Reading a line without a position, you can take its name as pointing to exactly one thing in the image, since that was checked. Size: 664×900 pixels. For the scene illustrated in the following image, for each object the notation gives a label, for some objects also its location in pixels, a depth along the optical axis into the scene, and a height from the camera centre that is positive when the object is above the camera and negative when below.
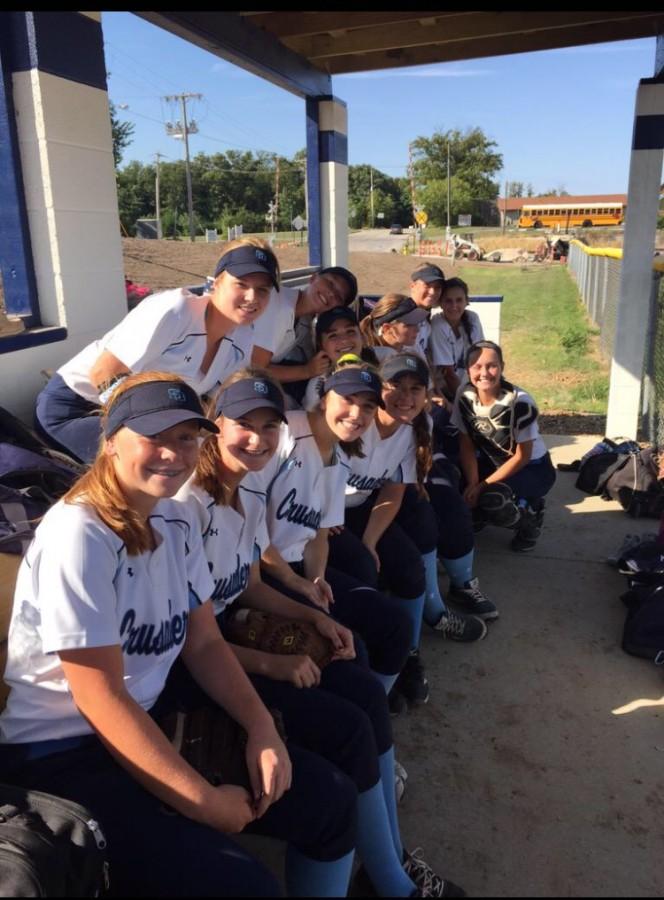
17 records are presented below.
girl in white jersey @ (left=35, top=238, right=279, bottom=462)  2.75 -0.38
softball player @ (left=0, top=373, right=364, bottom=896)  1.51 -0.99
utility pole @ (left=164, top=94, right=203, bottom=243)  48.97 +7.34
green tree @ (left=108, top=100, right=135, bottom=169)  34.28 +4.85
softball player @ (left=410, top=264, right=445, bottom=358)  4.55 -0.32
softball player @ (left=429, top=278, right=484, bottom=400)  4.95 -0.65
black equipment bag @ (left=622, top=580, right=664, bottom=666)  3.25 -1.74
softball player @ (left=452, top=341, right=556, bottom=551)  4.21 -1.15
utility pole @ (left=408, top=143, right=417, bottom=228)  74.75 +6.19
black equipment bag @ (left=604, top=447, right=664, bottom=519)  4.89 -1.70
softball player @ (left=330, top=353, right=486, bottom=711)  3.05 -1.23
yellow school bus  60.41 +1.36
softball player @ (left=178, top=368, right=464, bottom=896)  1.96 -1.20
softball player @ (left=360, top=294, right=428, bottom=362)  3.94 -0.46
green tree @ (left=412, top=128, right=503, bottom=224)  79.12 +7.63
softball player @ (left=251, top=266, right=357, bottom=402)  3.56 -0.43
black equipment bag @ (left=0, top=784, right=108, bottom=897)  1.32 -1.09
